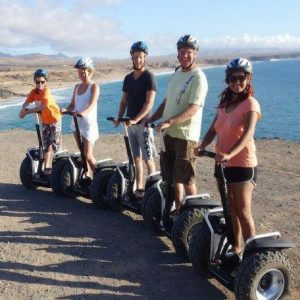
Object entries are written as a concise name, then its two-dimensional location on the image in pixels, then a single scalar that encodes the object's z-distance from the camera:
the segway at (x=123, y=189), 6.15
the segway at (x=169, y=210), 4.79
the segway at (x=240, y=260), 3.83
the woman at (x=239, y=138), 3.79
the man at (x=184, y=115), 4.73
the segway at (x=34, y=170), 7.60
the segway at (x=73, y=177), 7.04
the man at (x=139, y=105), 5.76
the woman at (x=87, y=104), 6.54
